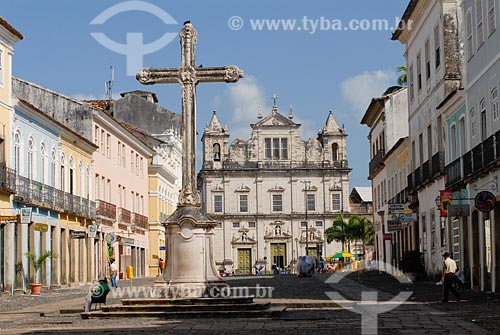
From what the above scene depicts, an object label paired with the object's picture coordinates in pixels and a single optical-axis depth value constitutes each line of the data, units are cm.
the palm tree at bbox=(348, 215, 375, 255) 9000
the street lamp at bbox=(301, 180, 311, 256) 9591
